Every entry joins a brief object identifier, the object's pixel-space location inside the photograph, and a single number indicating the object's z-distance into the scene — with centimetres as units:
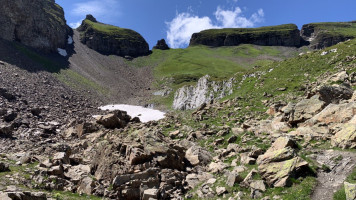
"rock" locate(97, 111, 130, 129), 4072
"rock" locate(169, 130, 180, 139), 3338
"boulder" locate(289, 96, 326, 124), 2448
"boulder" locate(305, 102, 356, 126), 2056
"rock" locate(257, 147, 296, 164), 1695
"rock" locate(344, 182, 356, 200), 1149
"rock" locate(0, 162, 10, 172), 1821
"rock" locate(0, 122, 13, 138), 3328
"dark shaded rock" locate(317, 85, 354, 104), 2450
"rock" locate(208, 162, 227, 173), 2055
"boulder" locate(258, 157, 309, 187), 1542
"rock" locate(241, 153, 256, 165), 1952
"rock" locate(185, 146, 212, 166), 2344
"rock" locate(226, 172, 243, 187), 1706
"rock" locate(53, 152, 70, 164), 2253
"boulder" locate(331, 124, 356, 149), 1709
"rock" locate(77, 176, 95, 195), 1880
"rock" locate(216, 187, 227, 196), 1661
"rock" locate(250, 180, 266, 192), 1549
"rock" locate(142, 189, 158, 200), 1744
